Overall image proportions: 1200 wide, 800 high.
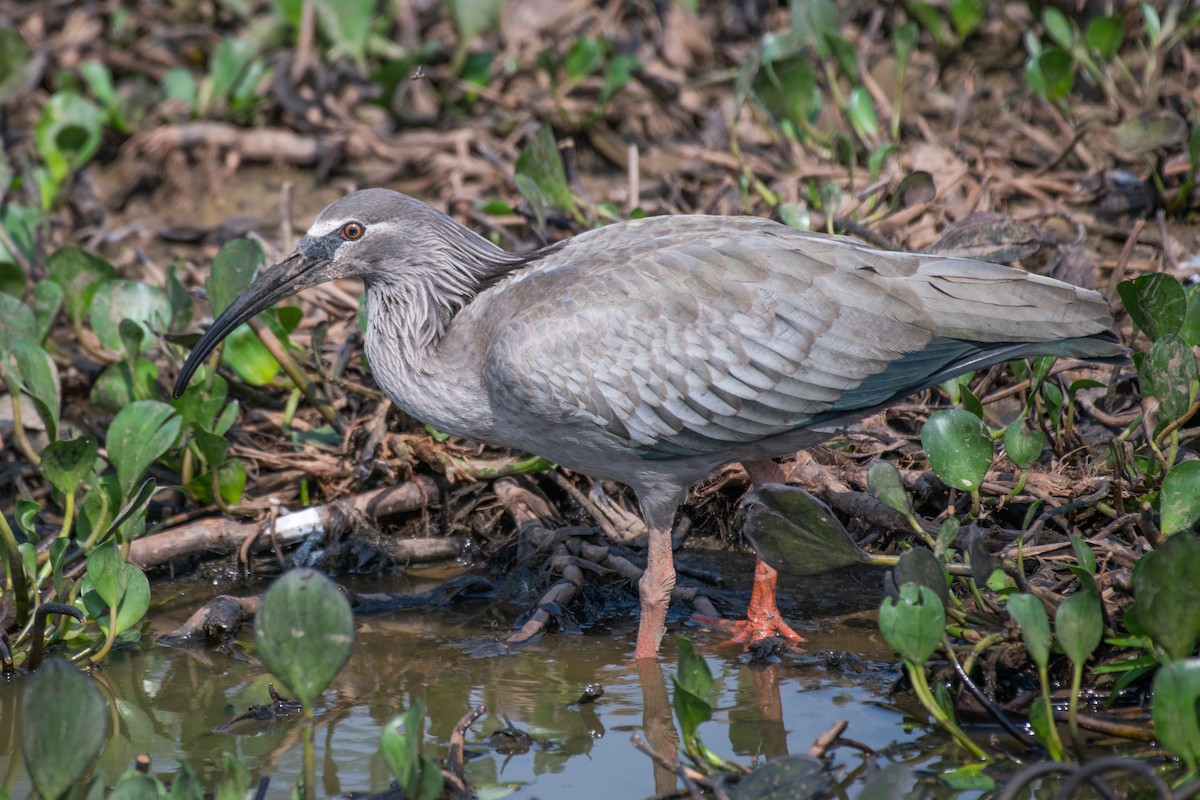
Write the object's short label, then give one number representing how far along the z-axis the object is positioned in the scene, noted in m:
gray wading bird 11.02
